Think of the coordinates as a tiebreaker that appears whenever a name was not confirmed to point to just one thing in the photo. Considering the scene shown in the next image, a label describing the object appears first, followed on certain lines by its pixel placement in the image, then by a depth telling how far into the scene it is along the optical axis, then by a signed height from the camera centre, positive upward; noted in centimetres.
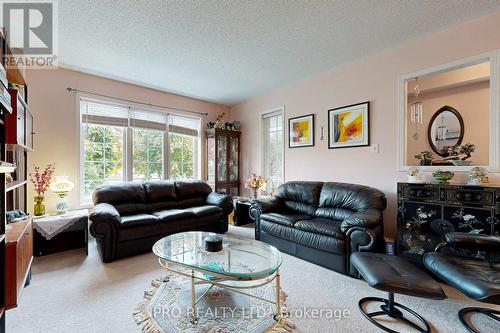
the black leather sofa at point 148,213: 274 -68
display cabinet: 489 +14
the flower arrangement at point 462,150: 254 +17
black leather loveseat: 239 -70
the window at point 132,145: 370 +39
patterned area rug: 164 -115
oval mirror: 307 +48
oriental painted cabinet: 206 -48
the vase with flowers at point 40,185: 297 -24
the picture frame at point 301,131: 393 +61
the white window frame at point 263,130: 457 +74
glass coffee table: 170 -79
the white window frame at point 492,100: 225 +63
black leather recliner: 137 -76
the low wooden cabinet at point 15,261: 151 -68
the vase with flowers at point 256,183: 443 -34
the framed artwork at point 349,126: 323 +58
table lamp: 312 -31
